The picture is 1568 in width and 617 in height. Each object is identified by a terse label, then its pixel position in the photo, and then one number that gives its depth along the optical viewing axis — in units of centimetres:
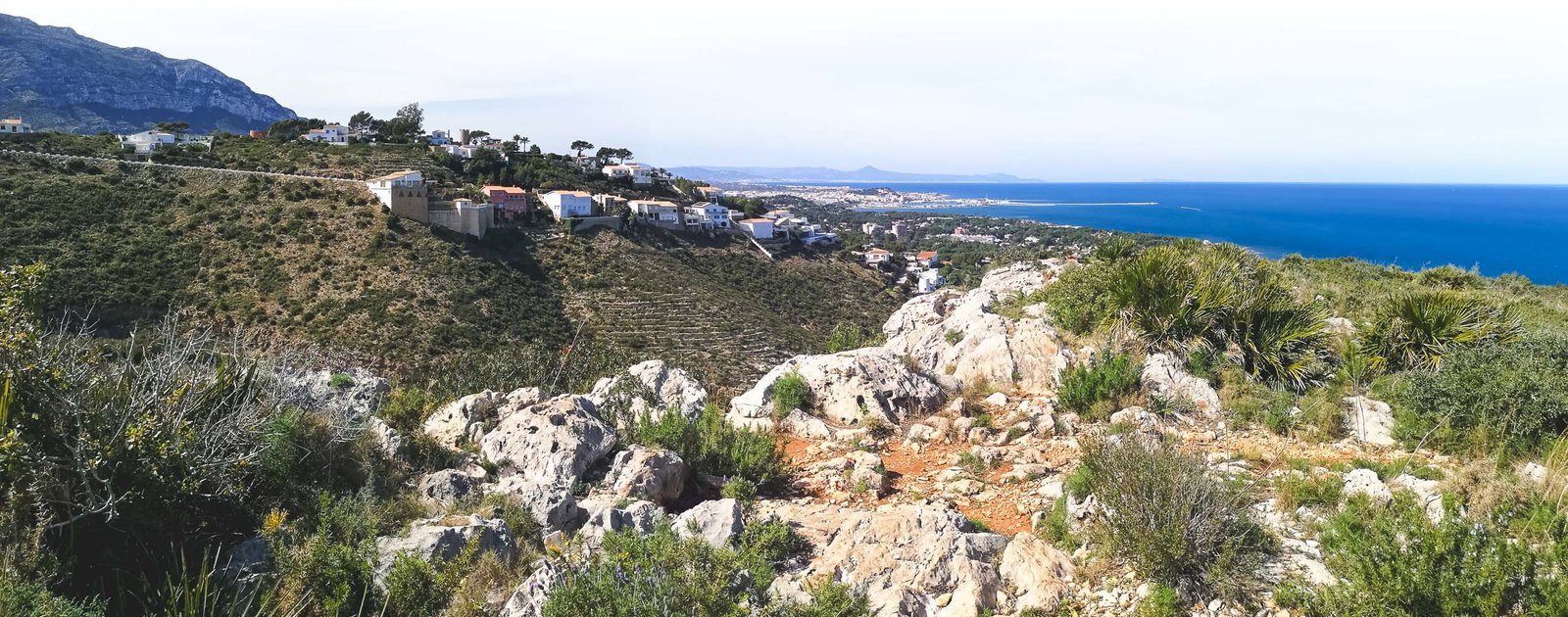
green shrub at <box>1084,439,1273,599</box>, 368
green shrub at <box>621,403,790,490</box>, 584
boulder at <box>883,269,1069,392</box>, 829
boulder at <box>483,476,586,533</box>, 473
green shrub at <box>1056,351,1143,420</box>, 717
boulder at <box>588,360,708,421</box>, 719
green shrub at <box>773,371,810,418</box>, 770
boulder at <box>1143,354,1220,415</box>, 712
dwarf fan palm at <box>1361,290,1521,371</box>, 712
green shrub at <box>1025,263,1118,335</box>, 893
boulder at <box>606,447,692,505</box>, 521
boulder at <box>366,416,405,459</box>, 547
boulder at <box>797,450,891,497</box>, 581
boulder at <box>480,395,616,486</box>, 546
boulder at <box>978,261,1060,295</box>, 1442
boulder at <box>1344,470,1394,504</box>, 443
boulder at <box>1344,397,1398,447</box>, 612
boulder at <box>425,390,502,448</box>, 627
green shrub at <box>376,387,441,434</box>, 657
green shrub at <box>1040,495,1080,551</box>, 437
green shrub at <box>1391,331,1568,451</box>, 521
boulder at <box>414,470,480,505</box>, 497
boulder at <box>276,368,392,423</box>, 569
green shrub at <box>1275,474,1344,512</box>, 440
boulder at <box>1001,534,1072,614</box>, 381
